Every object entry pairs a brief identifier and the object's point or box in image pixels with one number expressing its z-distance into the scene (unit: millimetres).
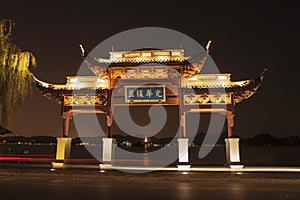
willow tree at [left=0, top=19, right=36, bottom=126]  13102
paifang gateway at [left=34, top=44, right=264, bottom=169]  15359
